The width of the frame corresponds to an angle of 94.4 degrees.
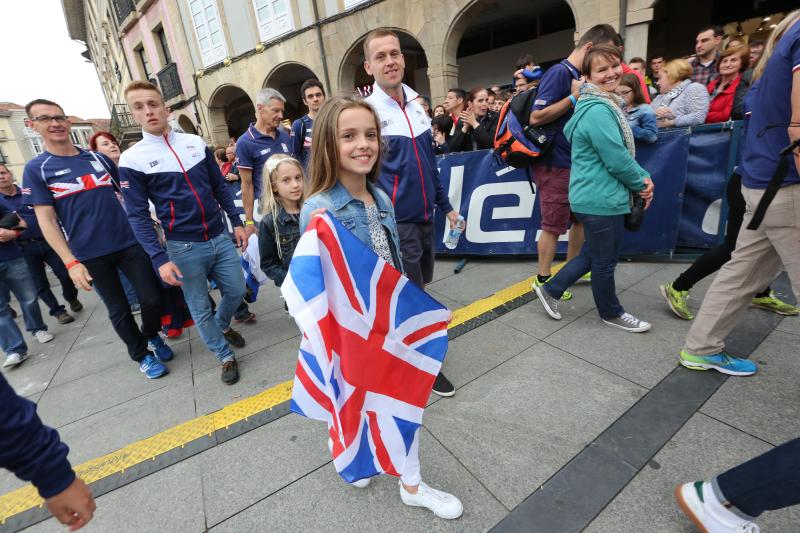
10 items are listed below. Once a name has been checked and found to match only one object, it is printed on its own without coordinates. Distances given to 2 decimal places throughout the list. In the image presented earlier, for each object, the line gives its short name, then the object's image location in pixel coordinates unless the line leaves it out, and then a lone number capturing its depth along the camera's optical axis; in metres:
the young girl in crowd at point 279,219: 2.80
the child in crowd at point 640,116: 3.39
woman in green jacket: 2.42
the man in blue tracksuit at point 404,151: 2.23
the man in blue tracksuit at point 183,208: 2.49
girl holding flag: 1.50
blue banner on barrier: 3.59
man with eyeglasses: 2.75
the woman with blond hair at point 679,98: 3.78
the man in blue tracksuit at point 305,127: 3.83
